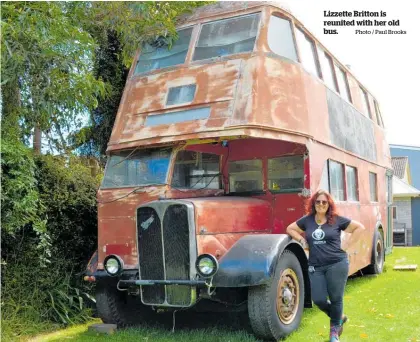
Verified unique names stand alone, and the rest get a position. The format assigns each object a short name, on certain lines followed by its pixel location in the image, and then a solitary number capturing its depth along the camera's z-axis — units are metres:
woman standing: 5.74
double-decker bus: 6.08
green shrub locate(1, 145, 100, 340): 6.64
